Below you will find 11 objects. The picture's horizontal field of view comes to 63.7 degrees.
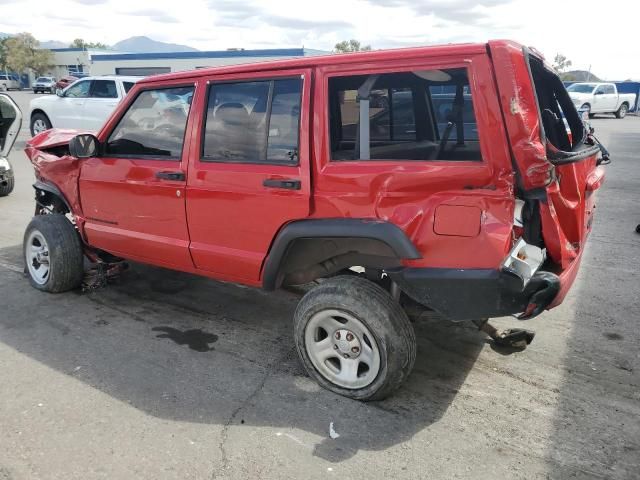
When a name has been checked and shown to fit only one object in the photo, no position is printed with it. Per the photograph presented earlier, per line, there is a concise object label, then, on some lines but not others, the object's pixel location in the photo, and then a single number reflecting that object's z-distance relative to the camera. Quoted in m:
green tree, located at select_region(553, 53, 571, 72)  84.00
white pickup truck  26.92
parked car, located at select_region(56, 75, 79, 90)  38.01
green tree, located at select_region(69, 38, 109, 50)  101.16
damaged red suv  2.53
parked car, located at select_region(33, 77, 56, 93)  49.72
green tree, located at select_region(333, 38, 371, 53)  60.16
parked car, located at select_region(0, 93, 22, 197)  7.77
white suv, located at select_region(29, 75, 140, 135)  11.98
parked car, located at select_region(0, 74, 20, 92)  61.28
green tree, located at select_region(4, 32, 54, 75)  73.25
